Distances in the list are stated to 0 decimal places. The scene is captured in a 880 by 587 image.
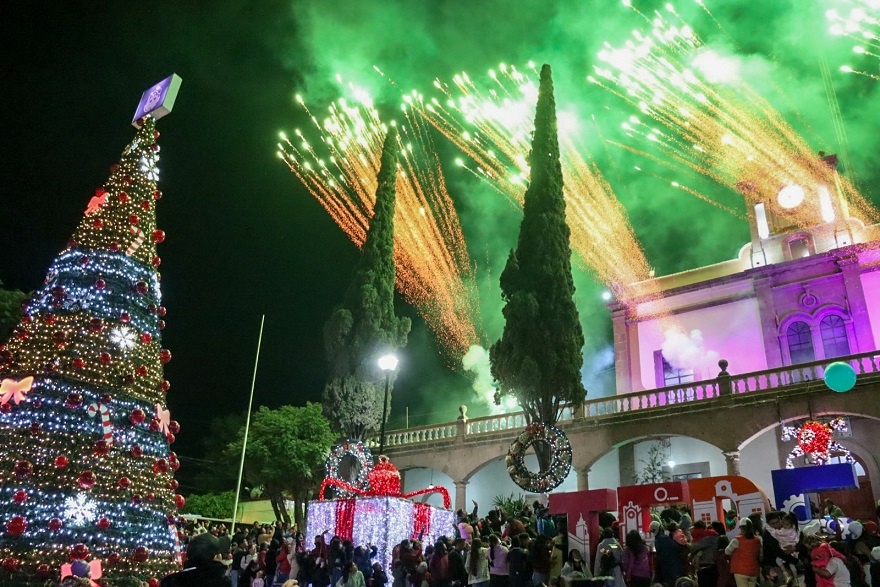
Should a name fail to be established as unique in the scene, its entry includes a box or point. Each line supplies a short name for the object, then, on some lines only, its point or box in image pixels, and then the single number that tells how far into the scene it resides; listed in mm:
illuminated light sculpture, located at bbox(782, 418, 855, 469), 18312
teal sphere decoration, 17047
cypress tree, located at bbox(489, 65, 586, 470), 20750
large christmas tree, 8531
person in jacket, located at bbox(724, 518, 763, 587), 8805
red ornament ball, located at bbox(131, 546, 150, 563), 8983
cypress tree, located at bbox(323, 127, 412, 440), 25453
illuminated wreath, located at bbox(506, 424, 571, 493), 18656
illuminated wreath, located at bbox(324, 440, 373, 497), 21984
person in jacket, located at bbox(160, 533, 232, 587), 4555
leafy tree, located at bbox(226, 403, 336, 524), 25547
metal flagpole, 25675
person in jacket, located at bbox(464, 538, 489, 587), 11203
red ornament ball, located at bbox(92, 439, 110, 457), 9016
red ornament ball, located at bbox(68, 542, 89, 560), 8445
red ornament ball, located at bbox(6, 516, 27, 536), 8258
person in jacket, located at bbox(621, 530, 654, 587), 9680
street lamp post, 19969
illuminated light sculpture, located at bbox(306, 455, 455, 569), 16688
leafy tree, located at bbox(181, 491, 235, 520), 33316
